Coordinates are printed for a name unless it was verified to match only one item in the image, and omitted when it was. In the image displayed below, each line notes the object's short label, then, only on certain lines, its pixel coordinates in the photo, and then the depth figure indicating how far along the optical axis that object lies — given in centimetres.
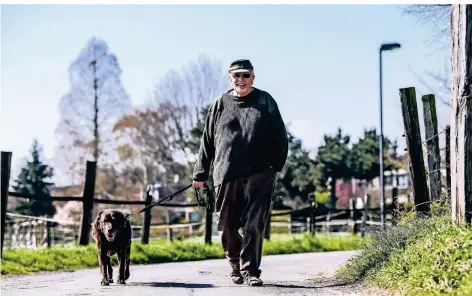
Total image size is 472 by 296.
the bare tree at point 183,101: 3781
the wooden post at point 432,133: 1262
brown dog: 906
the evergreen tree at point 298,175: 5022
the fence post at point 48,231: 2225
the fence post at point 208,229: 1905
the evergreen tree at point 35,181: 4756
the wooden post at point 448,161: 1171
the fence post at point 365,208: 2753
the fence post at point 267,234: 2197
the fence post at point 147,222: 1802
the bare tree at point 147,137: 4300
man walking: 841
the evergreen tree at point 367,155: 5378
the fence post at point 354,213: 2859
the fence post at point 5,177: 1290
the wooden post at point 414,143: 1178
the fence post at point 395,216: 1083
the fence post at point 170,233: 2546
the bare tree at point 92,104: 4353
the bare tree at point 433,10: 1927
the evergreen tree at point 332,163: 5344
